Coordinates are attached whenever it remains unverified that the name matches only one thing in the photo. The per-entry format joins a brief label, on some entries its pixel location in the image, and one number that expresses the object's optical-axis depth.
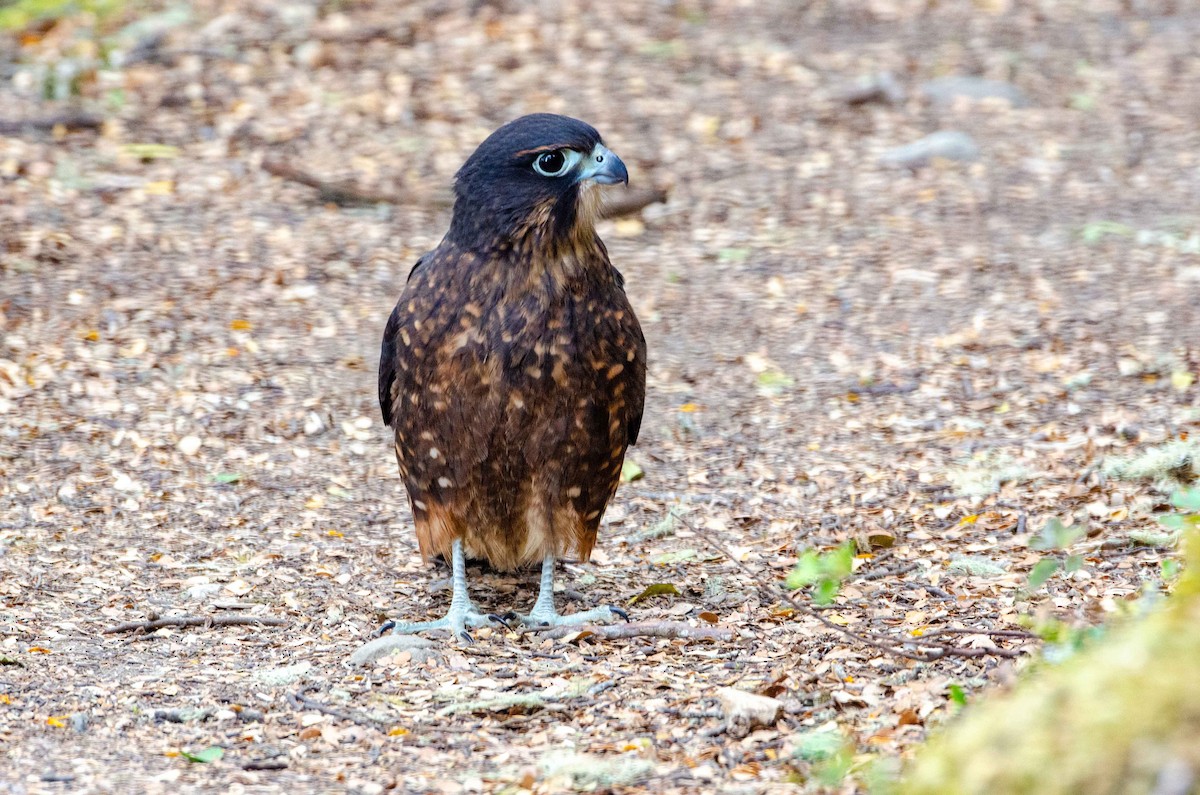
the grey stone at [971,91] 20.34
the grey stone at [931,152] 18.52
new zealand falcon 8.13
